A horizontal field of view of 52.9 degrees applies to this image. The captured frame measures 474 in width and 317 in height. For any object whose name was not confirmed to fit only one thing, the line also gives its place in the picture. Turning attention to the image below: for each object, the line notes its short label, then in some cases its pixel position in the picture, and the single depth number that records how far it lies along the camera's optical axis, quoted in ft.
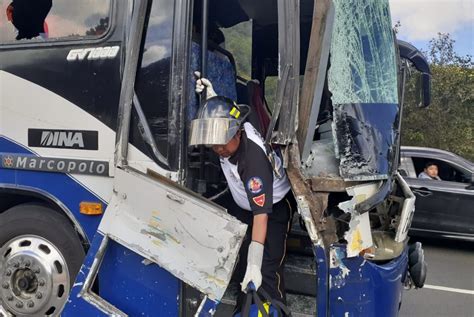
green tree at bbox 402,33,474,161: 51.24
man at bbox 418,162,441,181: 25.44
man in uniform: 8.84
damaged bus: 8.80
